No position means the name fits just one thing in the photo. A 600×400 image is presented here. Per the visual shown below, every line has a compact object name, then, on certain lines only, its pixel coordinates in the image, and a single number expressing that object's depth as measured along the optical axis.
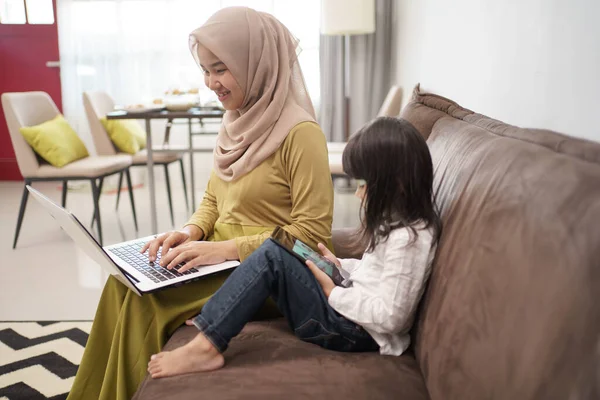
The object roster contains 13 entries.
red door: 5.11
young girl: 1.13
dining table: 3.11
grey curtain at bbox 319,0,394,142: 4.57
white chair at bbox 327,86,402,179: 3.36
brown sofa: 0.66
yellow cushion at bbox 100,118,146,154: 3.80
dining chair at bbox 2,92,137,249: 3.23
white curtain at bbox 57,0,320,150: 4.86
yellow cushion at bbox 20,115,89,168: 3.25
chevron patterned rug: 1.80
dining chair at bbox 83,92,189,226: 3.73
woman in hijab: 1.34
